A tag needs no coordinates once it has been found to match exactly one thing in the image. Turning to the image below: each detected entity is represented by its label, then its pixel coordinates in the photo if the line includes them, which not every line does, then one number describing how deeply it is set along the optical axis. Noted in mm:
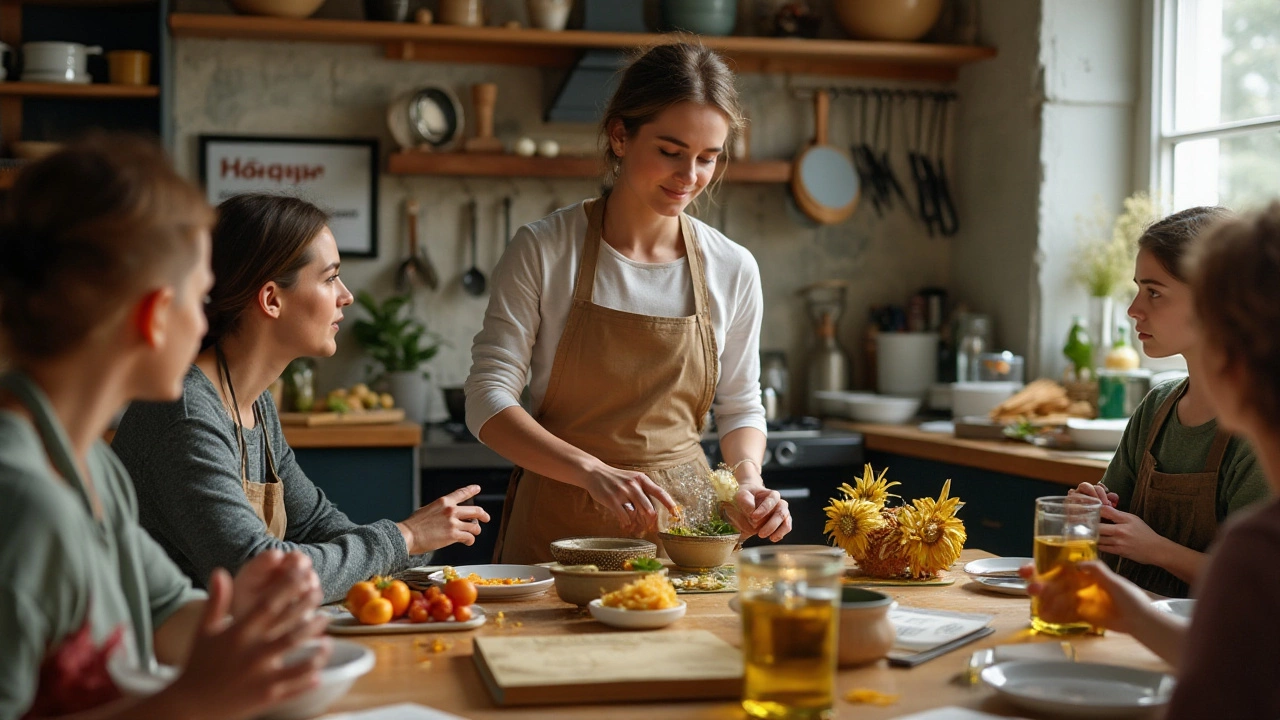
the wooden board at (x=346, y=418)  3932
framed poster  4484
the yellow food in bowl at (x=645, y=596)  1651
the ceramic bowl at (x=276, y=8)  4242
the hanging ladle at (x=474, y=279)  4691
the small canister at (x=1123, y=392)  3830
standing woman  2420
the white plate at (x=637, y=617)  1628
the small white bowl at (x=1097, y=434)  3461
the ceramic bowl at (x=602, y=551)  1895
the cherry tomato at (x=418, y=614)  1681
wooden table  1327
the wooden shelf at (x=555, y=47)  4273
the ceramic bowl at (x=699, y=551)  2049
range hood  4441
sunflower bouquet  1981
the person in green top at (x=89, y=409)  1080
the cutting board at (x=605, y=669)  1337
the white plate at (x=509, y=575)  1854
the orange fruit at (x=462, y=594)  1693
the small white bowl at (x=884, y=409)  4449
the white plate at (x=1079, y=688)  1293
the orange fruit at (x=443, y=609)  1686
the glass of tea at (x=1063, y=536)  1573
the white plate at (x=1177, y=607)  1677
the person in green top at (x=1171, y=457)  2049
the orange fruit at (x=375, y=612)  1646
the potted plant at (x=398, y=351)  4406
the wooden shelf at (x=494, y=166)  4449
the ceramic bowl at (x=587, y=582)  1754
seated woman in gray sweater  1790
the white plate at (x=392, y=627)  1633
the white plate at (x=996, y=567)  2055
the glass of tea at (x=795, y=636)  1250
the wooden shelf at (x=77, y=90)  4121
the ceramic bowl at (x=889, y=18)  4609
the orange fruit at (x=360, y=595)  1653
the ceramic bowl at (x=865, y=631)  1450
